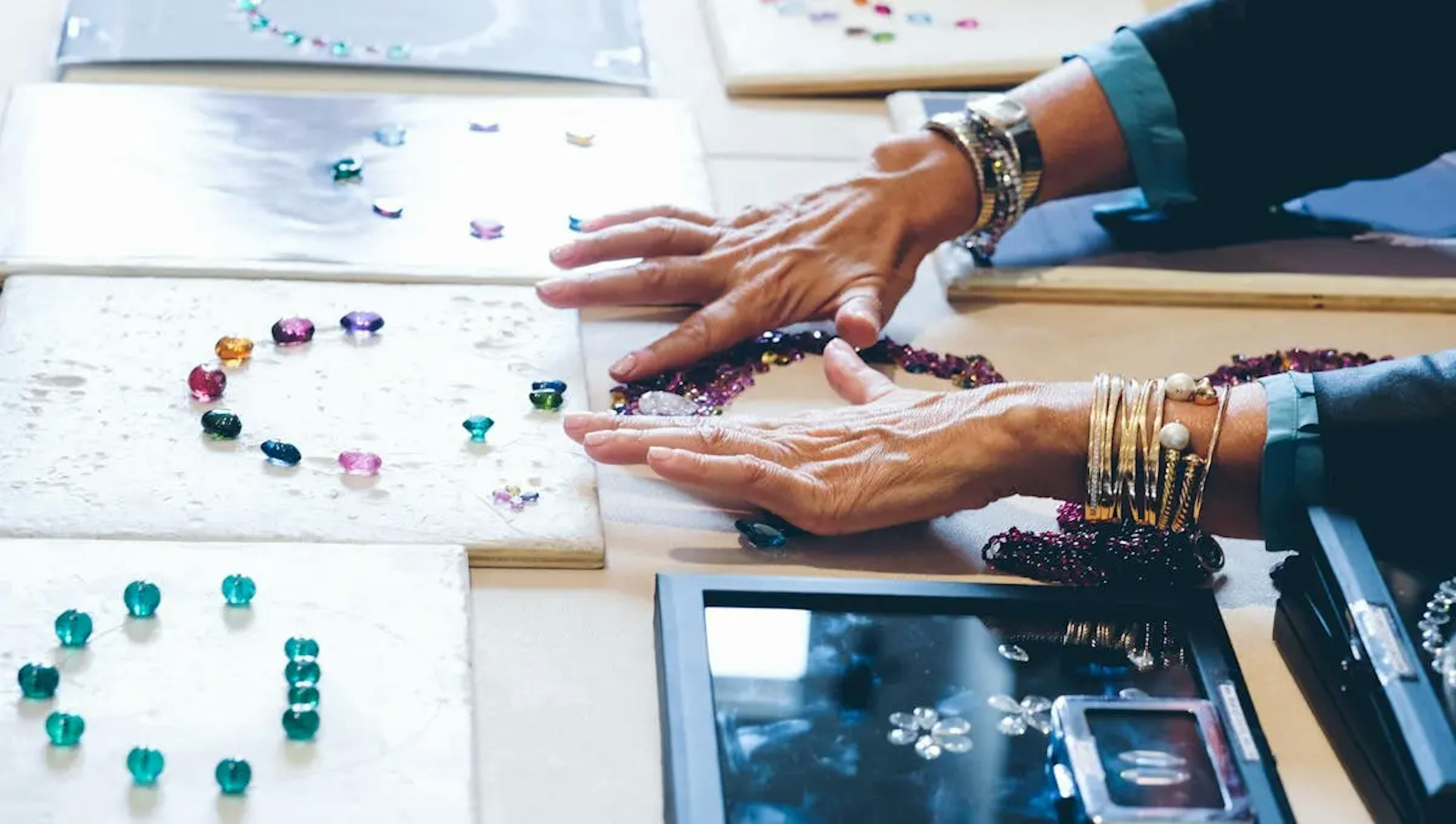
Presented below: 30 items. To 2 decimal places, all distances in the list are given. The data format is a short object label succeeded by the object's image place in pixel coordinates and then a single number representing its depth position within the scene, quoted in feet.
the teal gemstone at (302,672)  3.54
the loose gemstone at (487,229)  5.19
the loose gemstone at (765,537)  4.19
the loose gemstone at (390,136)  5.63
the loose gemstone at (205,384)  4.36
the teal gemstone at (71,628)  3.59
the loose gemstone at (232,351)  4.52
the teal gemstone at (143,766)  3.29
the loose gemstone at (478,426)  4.32
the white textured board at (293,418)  4.02
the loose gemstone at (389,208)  5.25
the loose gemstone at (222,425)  4.22
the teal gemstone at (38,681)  3.46
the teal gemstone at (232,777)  3.29
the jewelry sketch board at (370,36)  6.02
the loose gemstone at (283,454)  4.16
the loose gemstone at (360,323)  4.69
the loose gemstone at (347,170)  5.40
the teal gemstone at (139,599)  3.67
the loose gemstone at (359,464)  4.18
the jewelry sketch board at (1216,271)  5.30
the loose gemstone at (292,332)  4.60
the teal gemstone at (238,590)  3.73
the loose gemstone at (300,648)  3.60
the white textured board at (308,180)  4.99
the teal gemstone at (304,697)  3.48
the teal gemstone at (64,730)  3.36
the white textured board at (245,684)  3.30
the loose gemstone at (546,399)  4.48
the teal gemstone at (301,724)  3.43
